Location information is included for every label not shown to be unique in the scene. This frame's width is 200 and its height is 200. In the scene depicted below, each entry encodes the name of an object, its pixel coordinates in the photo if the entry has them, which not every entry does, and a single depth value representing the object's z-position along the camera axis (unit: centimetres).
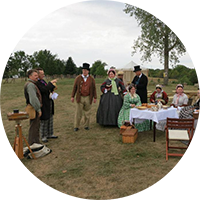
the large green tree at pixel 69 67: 5984
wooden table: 510
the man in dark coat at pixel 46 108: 490
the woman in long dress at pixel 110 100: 647
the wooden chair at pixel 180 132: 413
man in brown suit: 620
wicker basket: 512
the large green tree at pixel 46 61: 4831
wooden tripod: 387
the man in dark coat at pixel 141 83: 643
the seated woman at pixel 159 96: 637
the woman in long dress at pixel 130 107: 588
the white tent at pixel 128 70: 2208
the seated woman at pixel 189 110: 555
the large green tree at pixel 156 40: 2155
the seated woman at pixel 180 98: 610
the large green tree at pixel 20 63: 4739
